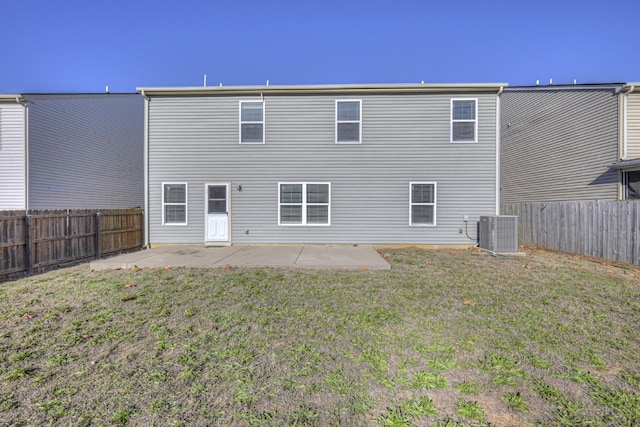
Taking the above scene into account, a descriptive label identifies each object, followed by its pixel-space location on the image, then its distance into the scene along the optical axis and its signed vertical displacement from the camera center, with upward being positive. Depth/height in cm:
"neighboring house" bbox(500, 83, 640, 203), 1019 +268
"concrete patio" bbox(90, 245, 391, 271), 701 -128
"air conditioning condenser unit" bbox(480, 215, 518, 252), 904 -68
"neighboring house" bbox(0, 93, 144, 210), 1114 +250
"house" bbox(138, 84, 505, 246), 1001 +154
